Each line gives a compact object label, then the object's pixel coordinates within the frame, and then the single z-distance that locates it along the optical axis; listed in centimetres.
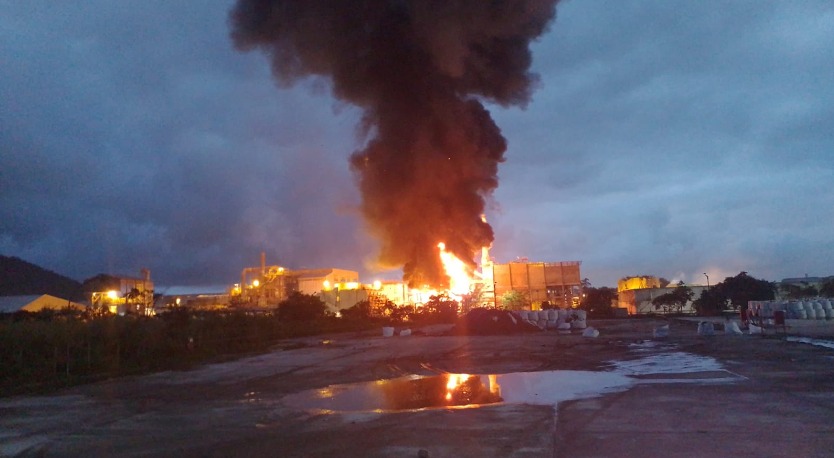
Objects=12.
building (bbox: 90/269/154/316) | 5301
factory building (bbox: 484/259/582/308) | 7900
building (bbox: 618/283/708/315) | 8753
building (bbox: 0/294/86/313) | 5147
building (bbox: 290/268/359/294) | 7823
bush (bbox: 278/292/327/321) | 5169
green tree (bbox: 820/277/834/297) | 7531
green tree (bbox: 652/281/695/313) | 7475
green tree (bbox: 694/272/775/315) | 6418
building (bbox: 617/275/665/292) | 10699
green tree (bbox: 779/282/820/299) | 8106
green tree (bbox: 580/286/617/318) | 6475
